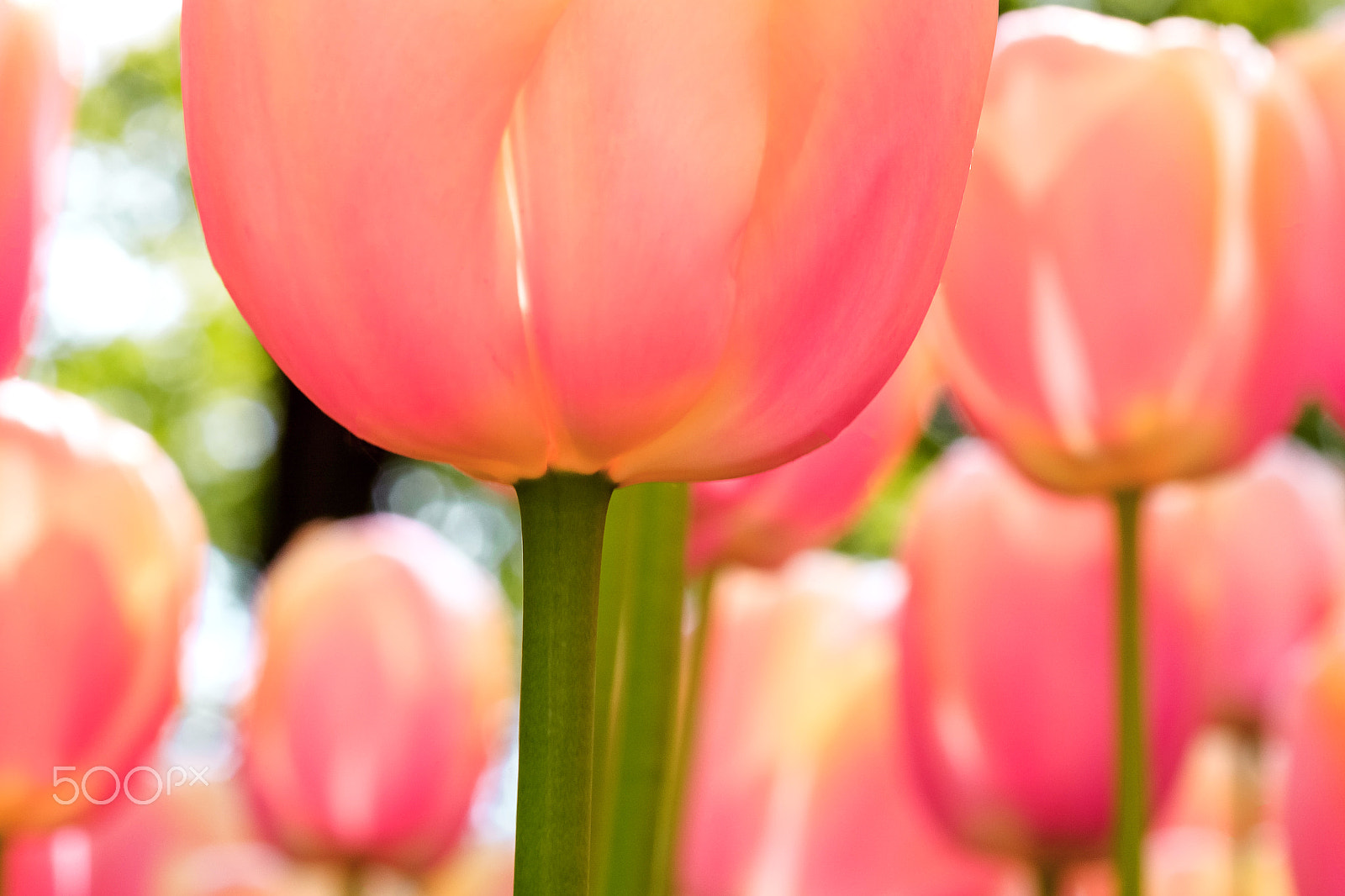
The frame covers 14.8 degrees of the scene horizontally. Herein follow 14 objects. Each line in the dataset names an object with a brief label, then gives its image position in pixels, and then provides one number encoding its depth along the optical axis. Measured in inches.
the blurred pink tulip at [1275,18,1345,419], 30.0
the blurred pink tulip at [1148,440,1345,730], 35.0
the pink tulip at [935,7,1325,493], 29.7
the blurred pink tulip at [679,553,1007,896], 32.7
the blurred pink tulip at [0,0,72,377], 27.7
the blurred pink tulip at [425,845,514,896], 33.0
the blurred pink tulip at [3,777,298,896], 30.4
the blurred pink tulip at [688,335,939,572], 31.1
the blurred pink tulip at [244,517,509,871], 33.2
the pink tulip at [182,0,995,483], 25.3
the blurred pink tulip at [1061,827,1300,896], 31.3
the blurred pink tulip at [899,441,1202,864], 31.0
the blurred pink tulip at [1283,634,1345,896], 28.2
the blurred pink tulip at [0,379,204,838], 29.3
